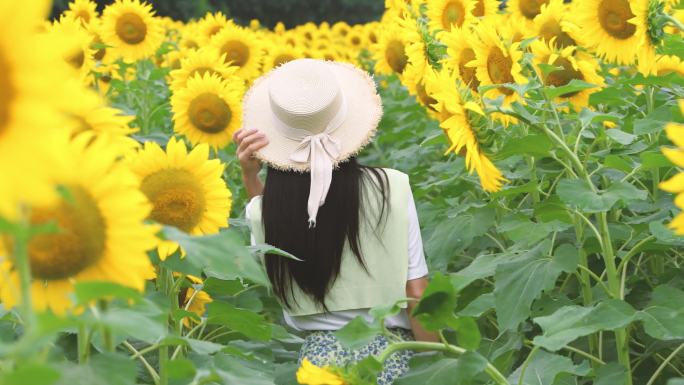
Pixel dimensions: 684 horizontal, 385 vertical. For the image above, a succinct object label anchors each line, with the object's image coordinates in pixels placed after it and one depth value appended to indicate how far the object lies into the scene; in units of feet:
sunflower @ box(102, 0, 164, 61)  19.36
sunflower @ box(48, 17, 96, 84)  15.34
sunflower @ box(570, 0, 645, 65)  11.50
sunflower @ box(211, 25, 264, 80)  20.04
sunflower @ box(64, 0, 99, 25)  20.13
